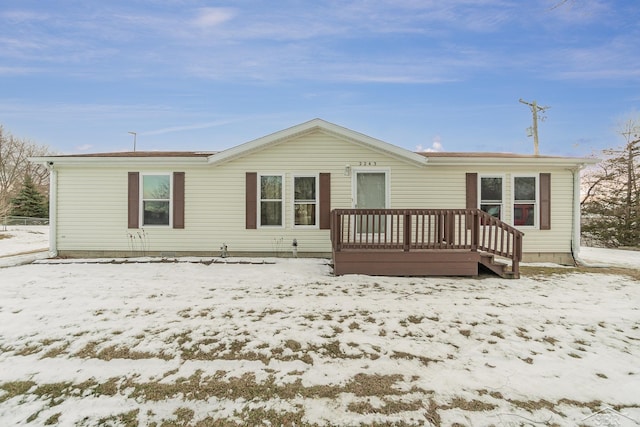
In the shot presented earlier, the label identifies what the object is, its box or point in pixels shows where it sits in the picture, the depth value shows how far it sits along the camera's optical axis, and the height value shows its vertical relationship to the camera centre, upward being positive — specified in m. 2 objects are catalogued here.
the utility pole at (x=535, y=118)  17.02 +5.43
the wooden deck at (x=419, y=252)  6.57 -0.90
